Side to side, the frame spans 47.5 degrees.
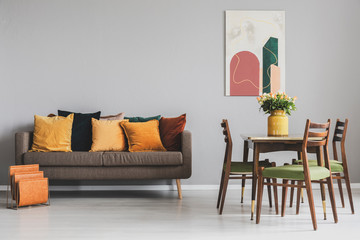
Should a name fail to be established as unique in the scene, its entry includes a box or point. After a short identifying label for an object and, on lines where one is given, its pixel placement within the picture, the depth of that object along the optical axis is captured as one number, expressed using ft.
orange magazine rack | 13.12
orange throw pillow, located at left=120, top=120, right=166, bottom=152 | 15.40
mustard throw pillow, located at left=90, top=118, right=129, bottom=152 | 15.58
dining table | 11.36
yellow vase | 12.70
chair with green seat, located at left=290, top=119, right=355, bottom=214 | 12.48
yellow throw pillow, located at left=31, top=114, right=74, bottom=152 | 15.17
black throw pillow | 15.92
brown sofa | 14.57
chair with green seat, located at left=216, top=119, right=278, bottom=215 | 12.61
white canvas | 17.37
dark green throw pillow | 16.35
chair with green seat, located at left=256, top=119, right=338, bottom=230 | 10.66
